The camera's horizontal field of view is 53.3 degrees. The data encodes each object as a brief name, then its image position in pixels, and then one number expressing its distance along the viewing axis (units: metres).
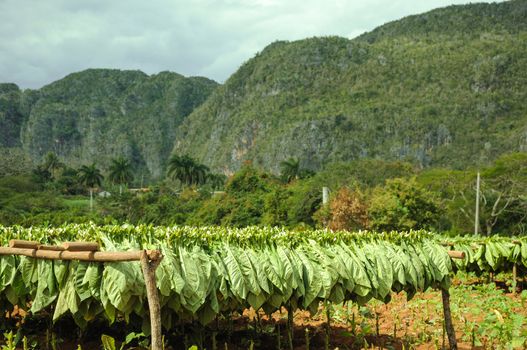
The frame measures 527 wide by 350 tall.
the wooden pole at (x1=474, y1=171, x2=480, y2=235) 27.51
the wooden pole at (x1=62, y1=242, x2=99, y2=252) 3.96
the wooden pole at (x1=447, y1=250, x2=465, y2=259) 5.37
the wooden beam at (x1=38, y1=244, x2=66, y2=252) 4.15
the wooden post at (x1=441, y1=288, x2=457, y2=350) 5.29
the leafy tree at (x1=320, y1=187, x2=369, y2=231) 26.66
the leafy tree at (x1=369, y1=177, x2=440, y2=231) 24.95
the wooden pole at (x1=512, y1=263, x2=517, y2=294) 8.87
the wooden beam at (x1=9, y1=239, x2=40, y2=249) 4.25
